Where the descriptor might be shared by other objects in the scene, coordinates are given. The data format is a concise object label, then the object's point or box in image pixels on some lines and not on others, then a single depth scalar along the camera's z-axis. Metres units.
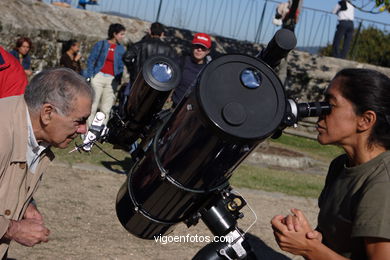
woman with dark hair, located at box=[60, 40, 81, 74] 9.13
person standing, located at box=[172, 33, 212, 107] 6.77
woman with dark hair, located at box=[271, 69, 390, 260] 2.28
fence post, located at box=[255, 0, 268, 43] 15.39
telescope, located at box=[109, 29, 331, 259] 2.14
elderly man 2.47
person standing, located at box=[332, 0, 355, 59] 12.49
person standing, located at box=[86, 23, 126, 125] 8.65
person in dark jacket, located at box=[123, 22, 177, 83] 7.30
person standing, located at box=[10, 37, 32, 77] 8.34
